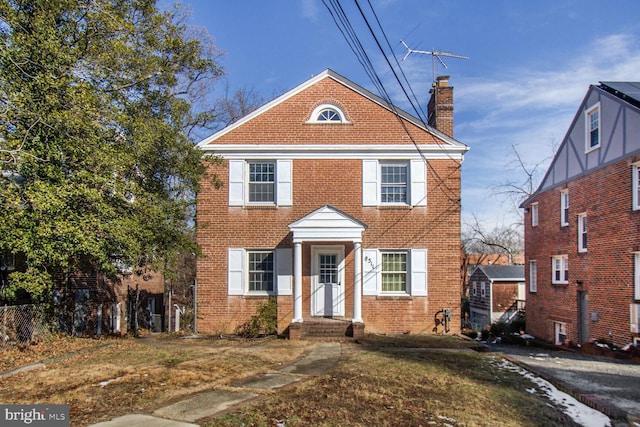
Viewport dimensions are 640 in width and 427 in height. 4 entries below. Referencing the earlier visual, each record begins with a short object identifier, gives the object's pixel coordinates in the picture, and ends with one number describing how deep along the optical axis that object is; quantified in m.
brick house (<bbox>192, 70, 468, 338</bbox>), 14.53
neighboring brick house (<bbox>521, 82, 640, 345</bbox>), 14.72
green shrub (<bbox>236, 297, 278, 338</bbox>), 14.23
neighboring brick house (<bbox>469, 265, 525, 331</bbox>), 28.55
